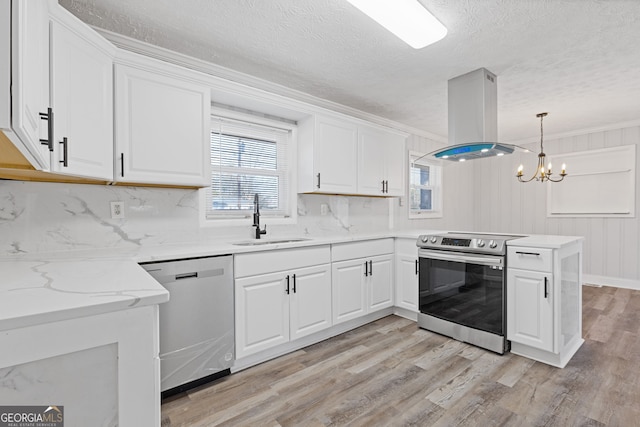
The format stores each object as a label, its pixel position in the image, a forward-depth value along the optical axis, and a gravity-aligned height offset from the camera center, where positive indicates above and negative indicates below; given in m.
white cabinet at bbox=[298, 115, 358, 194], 3.04 +0.60
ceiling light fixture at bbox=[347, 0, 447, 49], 1.81 +1.24
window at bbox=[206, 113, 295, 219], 2.78 +0.43
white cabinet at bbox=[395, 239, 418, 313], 3.23 -0.66
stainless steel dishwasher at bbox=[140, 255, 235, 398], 1.89 -0.71
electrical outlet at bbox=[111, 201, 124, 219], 2.17 +0.03
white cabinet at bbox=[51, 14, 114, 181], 1.56 +0.64
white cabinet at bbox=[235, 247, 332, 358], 2.24 -0.69
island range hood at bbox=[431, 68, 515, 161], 2.73 +0.89
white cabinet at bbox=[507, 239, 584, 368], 2.29 -0.70
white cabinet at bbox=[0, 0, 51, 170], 0.79 +0.45
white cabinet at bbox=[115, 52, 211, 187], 1.95 +0.62
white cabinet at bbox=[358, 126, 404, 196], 3.45 +0.61
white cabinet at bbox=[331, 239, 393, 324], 2.88 -0.65
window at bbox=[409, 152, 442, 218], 4.64 +0.40
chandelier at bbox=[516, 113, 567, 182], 3.84 +0.65
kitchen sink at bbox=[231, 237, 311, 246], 2.58 -0.25
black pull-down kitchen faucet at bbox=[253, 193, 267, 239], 2.83 -0.05
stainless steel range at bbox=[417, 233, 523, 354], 2.54 -0.67
